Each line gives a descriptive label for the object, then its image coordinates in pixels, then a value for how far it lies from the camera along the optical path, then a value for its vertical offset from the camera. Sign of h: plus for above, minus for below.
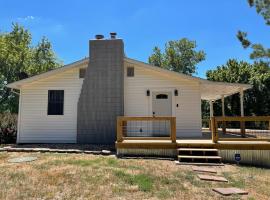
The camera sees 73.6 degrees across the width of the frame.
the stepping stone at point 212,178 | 4.37 -1.55
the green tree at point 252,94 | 18.15 +2.15
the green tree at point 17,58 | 21.31 +7.37
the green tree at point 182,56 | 28.56 +9.37
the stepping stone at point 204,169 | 4.96 -1.52
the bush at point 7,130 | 8.95 -0.74
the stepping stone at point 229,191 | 3.73 -1.60
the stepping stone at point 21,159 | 5.58 -1.39
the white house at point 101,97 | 7.86 +0.83
